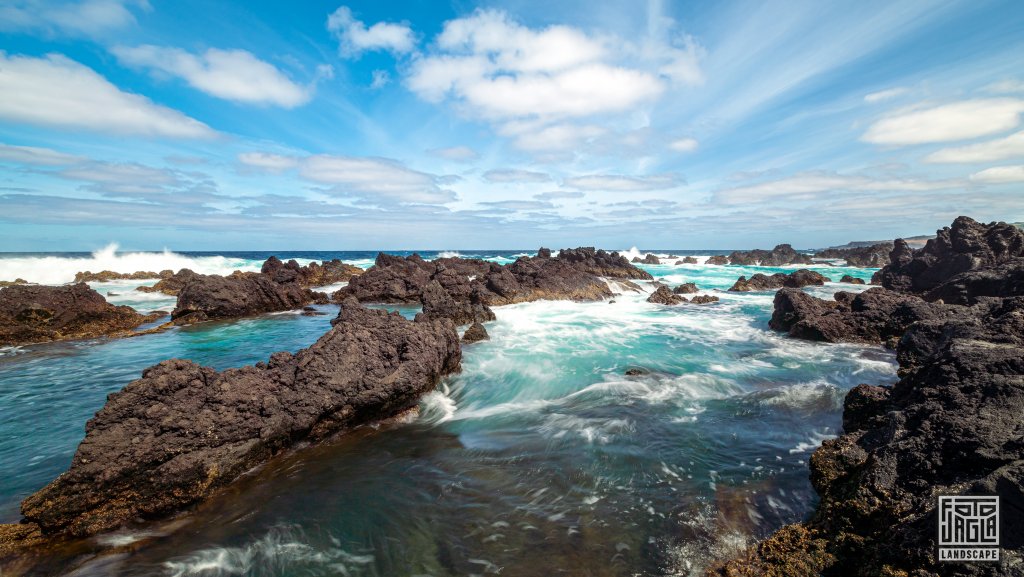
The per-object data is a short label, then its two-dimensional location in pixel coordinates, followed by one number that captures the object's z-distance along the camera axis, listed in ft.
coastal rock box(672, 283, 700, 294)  93.03
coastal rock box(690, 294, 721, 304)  80.59
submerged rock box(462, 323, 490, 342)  48.06
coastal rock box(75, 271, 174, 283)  120.19
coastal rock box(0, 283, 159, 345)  46.32
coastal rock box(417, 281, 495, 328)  56.03
